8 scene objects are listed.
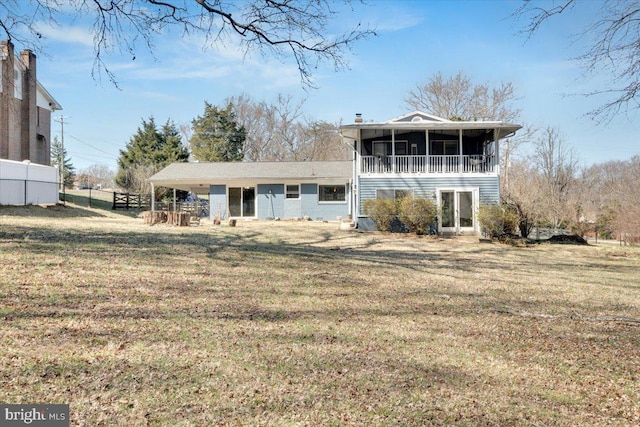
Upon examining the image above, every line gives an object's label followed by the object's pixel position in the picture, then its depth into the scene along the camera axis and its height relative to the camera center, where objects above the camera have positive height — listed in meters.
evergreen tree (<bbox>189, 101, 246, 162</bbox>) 39.22 +8.21
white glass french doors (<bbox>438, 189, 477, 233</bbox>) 17.23 +0.23
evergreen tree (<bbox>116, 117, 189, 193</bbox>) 36.06 +6.18
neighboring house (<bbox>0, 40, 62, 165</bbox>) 23.55 +5.89
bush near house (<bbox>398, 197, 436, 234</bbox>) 15.98 +0.09
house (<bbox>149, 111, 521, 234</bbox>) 17.36 +1.97
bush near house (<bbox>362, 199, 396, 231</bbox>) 16.45 +0.18
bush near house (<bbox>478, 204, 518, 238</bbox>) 14.88 -0.18
